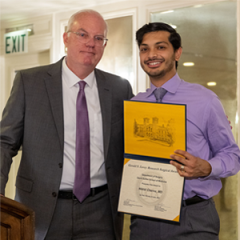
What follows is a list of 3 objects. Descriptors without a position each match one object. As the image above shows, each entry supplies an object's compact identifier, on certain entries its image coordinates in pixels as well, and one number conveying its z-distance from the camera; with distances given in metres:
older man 1.60
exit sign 4.43
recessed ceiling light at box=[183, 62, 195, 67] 3.36
